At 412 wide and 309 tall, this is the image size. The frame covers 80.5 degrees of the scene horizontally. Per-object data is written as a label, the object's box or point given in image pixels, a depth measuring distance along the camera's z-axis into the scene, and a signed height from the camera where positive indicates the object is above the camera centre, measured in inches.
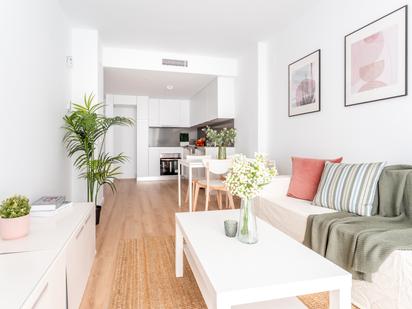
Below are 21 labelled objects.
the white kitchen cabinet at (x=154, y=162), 269.7 -14.8
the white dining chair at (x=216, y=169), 124.0 -10.3
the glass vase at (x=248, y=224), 50.3 -15.7
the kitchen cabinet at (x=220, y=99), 184.1 +39.2
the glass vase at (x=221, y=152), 140.9 -2.1
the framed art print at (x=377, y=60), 74.0 +29.9
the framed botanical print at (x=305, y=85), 109.4 +31.0
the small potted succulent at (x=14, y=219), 49.9 -14.7
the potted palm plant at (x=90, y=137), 103.3 +5.2
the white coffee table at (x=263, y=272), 34.9 -19.5
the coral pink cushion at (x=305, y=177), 90.6 -10.7
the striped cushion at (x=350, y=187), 69.6 -11.5
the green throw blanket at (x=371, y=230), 50.6 -18.8
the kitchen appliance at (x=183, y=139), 286.2 +11.5
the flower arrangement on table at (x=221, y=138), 140.6 +6.4
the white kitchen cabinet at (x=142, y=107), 262.1 +44.7
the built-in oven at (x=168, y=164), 274.4 -17.4
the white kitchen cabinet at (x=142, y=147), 263.3 +1.7
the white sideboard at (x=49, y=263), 33.8 -19.1
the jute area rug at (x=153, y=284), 58.1 -36.8
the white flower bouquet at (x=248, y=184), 49.2 -7.1
